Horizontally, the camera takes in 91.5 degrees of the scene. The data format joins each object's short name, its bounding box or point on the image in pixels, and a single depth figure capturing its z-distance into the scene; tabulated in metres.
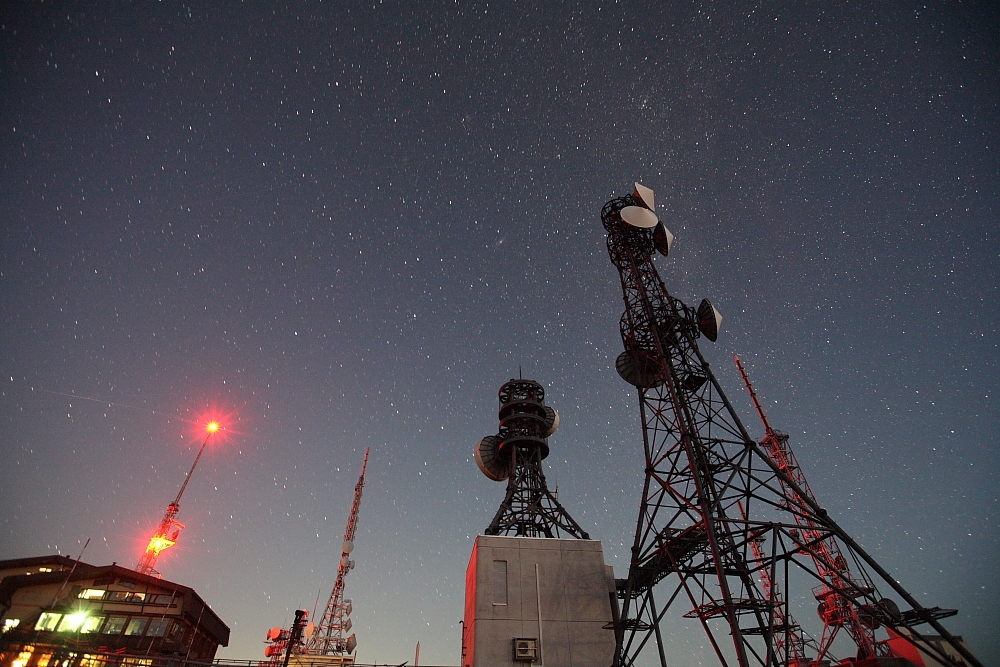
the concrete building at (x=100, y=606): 35.09
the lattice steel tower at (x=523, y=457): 33.19
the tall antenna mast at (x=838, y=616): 42.16
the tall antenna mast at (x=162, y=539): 67.88
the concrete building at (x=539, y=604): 23.06
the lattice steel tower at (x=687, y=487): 19.08
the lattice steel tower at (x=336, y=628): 55.31
